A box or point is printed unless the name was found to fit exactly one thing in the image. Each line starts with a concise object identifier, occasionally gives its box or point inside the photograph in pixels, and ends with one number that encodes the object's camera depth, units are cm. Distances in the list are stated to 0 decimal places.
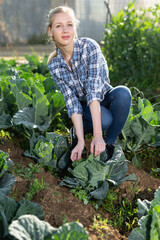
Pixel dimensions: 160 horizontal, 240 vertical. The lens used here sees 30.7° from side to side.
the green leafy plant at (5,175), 188
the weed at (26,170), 221
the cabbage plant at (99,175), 208
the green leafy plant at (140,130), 262
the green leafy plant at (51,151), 229
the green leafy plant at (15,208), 173
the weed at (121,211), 200
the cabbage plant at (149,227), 157
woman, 233
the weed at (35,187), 201
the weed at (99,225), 179
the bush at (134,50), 455
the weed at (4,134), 281
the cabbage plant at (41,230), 137
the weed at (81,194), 204
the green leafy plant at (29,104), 261
